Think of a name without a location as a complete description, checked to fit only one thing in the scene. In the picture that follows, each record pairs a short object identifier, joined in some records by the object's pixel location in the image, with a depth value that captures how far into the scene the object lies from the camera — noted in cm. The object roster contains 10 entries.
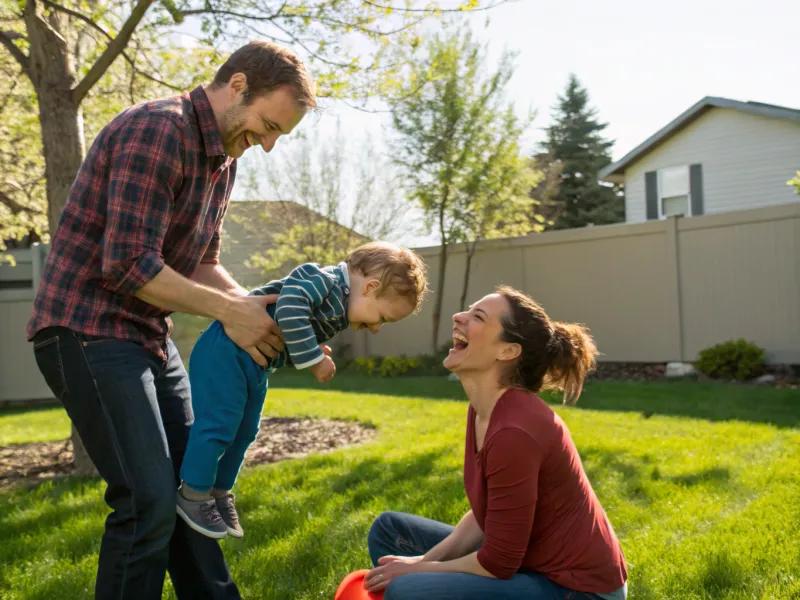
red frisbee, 263
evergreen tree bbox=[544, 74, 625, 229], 3456
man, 227
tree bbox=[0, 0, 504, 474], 596
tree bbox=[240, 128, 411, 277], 1812
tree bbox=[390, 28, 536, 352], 1530
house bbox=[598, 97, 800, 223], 1811
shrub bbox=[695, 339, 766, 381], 1081
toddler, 261
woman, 239
